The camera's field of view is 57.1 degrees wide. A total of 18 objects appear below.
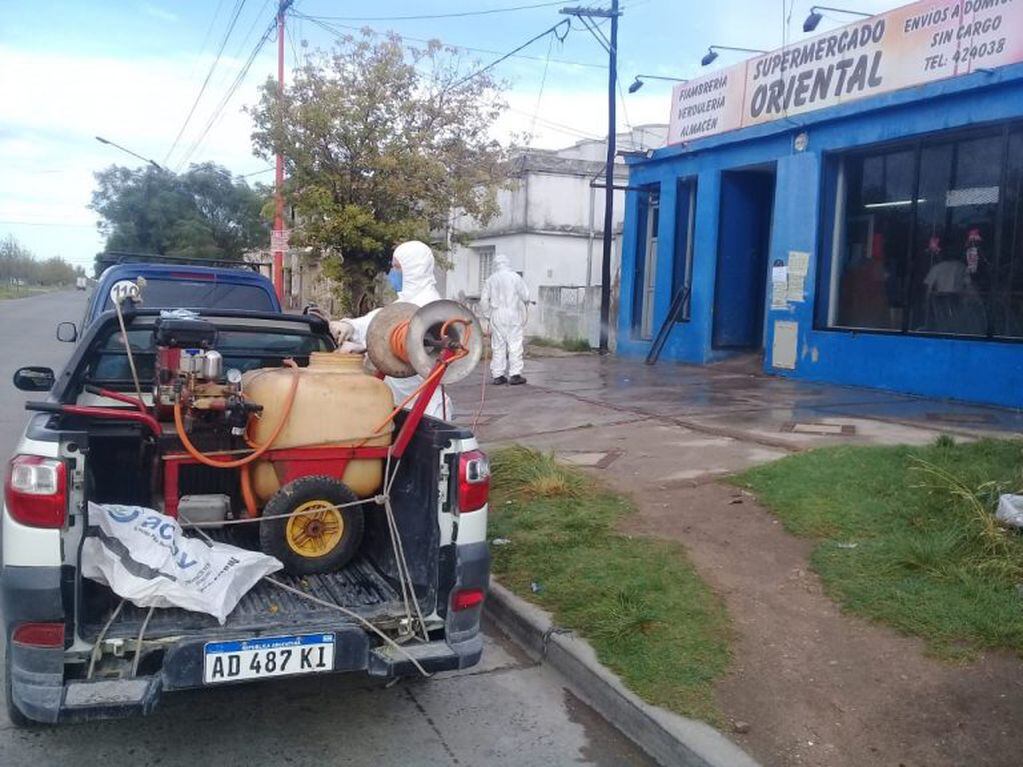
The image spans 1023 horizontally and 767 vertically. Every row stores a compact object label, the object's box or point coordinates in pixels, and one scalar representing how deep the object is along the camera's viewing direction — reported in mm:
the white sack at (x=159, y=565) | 3564
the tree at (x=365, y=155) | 15117
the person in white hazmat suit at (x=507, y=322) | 13164
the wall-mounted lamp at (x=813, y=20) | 12765
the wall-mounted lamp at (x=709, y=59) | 14932
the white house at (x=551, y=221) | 23531
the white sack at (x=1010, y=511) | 4957
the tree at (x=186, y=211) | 32188
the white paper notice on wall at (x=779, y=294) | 13273
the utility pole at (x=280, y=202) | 17098
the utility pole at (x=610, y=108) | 16969
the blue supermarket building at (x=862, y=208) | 10375
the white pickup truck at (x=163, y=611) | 3254
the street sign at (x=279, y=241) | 19278
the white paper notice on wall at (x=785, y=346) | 13125
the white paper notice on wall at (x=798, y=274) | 12938
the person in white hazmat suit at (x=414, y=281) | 6391
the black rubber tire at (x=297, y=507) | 4070
